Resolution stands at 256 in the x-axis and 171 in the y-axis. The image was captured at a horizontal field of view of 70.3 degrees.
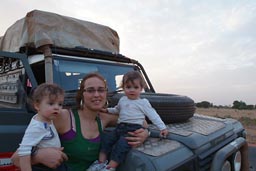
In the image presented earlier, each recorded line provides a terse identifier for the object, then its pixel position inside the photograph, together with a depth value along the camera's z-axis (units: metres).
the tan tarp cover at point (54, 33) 2.30
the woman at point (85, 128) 1.38
